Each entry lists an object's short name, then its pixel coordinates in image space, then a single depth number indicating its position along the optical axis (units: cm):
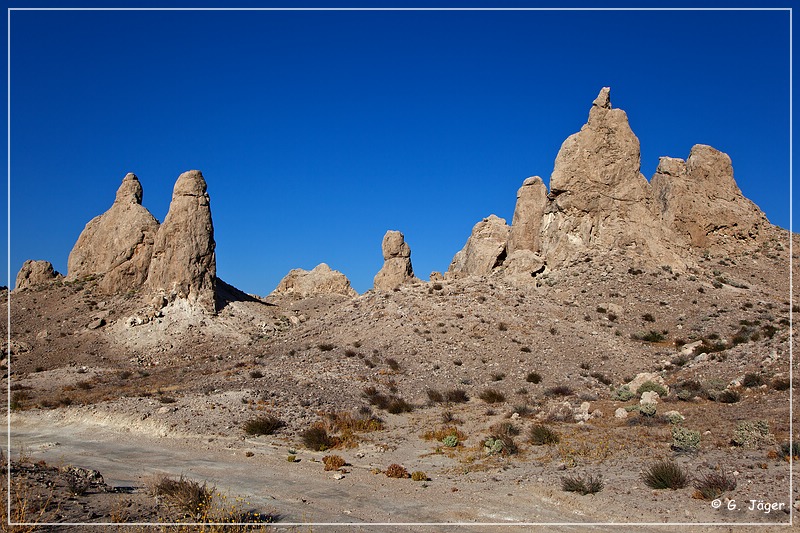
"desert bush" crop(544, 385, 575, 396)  2462
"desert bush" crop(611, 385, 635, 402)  2182
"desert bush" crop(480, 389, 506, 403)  2380
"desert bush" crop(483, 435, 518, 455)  1583
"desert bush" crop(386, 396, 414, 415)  2247
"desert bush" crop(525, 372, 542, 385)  2652
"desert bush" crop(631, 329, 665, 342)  3303
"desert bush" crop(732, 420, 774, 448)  1357
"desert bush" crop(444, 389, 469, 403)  2430
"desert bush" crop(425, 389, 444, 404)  2450
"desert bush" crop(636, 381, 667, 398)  2170
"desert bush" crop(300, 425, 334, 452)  1773
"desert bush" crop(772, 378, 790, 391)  1859
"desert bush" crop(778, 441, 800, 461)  1214
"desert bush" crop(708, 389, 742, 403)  1869
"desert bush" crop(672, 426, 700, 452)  1395
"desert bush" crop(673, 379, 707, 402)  2023
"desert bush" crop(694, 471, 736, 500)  1069
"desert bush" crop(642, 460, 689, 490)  1140
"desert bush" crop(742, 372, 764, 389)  1973
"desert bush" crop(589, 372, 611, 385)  2662
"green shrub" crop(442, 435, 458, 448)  1730
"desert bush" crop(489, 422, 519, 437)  1770
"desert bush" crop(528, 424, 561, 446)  1625
